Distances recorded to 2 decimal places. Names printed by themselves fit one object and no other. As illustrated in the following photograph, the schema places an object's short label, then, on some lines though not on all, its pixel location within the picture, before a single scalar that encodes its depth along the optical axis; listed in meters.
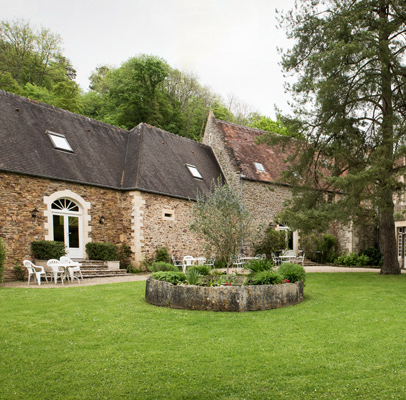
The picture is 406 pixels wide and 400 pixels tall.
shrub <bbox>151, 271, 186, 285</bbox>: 8.08
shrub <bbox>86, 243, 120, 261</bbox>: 14.09
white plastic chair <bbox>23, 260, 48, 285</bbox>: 10.72
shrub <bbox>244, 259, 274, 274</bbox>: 9.05
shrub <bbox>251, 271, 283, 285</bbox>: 7.73
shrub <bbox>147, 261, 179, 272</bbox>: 11.06
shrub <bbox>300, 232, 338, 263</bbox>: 21.25
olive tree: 9.35
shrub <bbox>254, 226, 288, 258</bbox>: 19.53
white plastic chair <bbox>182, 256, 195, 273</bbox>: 14.37
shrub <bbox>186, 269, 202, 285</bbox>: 8.09
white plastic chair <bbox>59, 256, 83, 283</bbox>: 11.26
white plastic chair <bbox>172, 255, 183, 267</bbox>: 16.18
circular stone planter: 7.13
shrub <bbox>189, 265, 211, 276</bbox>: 9.44
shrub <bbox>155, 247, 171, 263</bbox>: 15.81
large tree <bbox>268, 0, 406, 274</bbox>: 11.27
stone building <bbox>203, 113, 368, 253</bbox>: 19.81
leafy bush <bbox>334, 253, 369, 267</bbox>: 19.64
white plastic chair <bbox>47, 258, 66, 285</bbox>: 11.00
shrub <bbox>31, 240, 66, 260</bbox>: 12.27
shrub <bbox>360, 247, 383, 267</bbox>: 19.59
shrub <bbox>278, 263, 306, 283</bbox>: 8.41
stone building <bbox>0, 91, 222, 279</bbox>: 12.30
